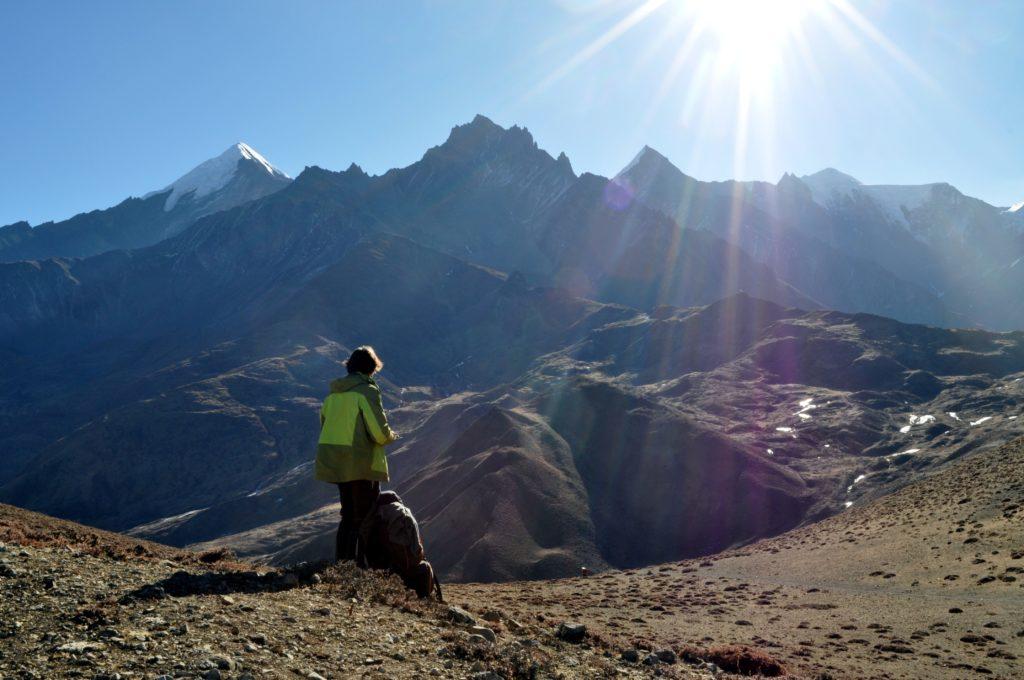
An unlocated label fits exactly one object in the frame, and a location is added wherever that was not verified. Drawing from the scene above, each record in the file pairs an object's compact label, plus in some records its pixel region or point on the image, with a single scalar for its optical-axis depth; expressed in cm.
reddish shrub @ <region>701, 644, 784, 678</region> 1636
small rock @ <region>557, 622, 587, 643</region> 1355
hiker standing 1212
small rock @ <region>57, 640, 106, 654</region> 718
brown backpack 1295
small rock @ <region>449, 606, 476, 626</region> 1167
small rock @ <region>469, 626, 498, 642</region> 1081
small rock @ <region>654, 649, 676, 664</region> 1418
